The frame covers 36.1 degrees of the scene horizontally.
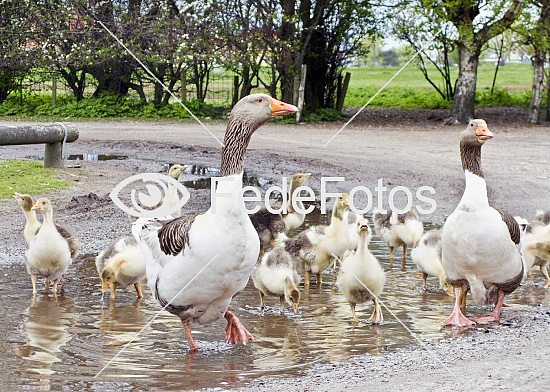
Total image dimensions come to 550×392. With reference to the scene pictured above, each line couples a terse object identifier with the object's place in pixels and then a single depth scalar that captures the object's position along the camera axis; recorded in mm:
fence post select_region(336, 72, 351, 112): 32034
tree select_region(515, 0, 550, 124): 26688
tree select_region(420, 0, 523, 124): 27000
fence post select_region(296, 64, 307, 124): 29641
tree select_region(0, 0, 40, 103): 30766
